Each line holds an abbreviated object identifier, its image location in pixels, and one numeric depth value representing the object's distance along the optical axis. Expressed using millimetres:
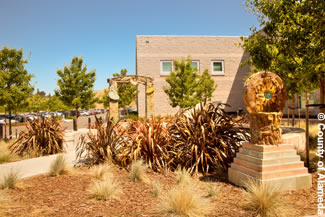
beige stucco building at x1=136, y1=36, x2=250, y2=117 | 25875
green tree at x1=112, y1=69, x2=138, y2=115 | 30875
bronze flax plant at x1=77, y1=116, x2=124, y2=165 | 6391
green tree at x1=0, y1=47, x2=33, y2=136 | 12906
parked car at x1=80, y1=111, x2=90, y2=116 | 59594
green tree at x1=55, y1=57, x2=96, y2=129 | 18359
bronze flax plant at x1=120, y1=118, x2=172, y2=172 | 6066
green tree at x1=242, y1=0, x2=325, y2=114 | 5461
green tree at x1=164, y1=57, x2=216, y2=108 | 20062
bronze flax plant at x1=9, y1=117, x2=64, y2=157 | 8547
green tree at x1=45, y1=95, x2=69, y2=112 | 43106
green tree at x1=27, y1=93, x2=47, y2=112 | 35909
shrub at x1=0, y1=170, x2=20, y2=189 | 4795
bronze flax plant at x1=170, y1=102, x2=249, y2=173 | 5855
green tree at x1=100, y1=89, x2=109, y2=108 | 34938
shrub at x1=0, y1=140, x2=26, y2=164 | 7969
